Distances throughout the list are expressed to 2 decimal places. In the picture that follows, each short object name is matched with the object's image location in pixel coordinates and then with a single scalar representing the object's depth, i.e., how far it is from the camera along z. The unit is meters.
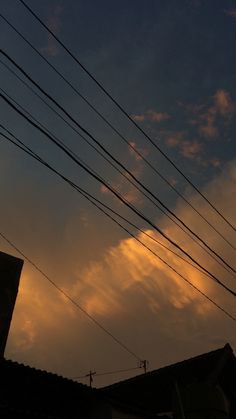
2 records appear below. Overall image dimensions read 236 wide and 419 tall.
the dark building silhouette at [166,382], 14.45
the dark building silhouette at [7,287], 13.52
